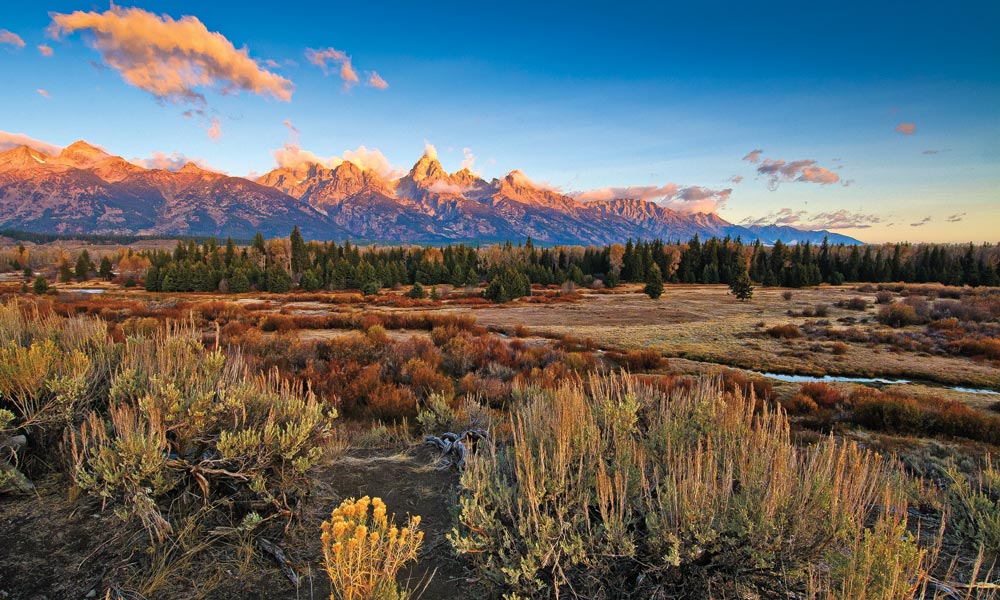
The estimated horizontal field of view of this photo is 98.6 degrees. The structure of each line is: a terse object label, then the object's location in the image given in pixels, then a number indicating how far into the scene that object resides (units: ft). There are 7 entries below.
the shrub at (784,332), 82.64
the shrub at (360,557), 6.83
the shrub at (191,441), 10.97
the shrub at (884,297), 138.02
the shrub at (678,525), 9.39
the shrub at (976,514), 11.50
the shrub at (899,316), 97.40
